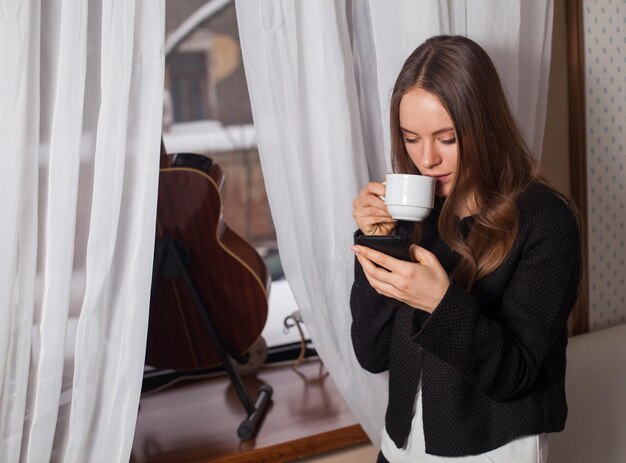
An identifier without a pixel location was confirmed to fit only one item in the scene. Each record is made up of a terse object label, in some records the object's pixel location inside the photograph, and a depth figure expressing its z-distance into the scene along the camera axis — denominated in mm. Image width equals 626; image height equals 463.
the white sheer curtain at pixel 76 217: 1167
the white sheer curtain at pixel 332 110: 1342
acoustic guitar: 1673
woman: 1016
